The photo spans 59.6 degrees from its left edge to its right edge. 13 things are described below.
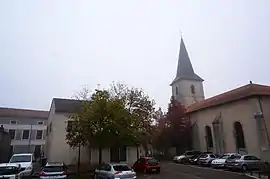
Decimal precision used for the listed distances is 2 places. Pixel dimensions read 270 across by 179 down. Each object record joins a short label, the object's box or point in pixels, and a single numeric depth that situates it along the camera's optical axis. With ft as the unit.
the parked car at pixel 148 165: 75.58
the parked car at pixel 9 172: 50.49
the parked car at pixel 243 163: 75.31
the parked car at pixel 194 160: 103.53
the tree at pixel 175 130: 135.95
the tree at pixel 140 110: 91.59
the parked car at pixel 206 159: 94.79
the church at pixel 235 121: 98.37
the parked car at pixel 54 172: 51.51
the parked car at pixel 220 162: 84.00
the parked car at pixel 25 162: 65.04
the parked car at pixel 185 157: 112.78
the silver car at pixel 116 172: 53.06
